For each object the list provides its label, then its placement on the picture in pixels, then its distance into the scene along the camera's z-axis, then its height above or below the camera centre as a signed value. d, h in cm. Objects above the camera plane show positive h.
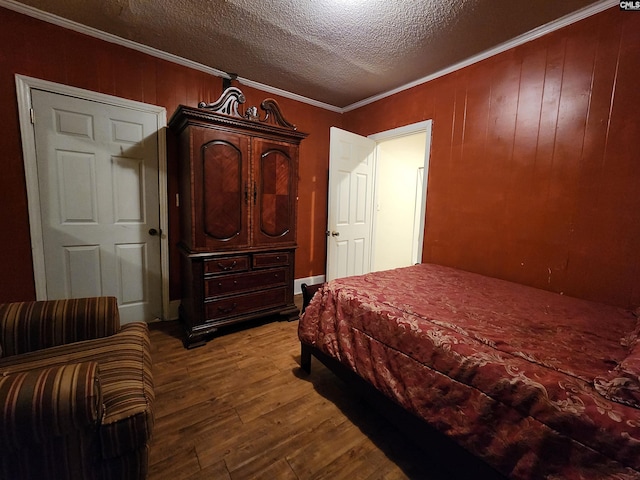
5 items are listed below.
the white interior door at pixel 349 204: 304 +8
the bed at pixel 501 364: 79 -57
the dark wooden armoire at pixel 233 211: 227 -3
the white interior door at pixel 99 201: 217 +2
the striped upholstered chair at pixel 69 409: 84 -73
